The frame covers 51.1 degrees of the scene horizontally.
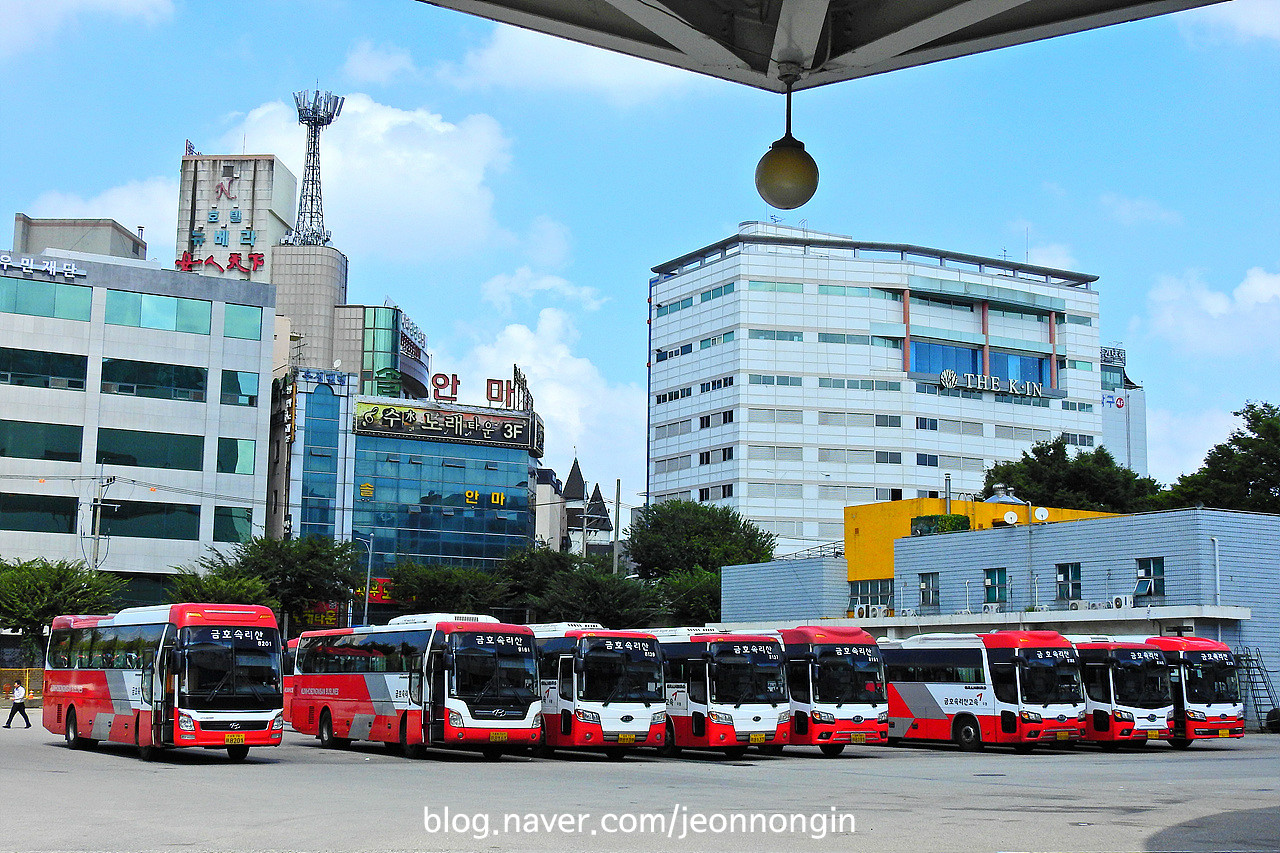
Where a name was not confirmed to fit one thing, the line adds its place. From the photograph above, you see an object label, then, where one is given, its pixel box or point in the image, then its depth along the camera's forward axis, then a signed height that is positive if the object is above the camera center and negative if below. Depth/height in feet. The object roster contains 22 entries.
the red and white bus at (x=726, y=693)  92.58 -6.03
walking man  120.26 -9.35
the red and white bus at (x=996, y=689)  104.47 -6.25
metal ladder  129.08 -7.28
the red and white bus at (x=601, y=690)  89.45 -5.76
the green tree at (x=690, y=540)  273.54 +13.76
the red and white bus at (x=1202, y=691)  111.14 -6.47
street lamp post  269.40 +9.12
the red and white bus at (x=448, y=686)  86.02 -5.46
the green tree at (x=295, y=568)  207.41 +4.99
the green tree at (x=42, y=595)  172.45 +0.23
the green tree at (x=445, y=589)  253.24 +2.44
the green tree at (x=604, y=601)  208.23 +0.54
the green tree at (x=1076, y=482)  241.76 +23.74
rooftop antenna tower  430.73 +143.89
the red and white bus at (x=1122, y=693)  108.58 -6.56
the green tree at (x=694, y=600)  229.86 +1.01
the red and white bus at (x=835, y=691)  97.04 -6.04
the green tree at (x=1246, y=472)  208.64 +22.19
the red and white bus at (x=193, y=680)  79.15 -4.90
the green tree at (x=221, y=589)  187.21 +1.44
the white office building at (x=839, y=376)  324.60 +57.63
